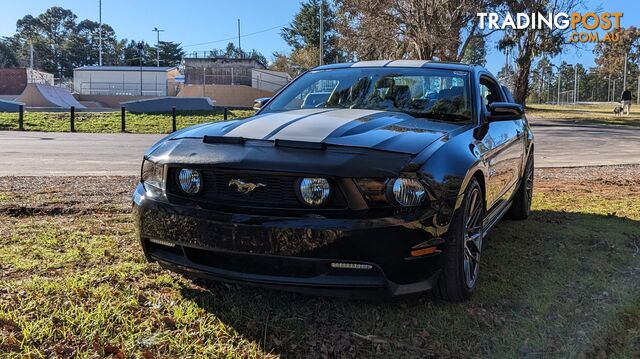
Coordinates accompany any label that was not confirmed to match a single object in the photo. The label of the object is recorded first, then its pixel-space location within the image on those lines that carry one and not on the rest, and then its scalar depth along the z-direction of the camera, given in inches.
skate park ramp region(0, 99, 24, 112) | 1031.6
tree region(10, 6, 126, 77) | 4249.5
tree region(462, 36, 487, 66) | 1321.1
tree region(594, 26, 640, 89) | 2930.6
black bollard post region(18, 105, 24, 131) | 746.3
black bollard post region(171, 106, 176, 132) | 784.5
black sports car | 103.0
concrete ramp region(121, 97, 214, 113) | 1033.2
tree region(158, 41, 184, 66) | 4151.1
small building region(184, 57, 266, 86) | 1987.0
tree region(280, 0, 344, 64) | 2588.6
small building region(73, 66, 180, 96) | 2139.5
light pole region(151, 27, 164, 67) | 3604.8
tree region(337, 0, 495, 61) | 1096.8
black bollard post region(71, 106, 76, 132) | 745.6
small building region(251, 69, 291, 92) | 1895.9
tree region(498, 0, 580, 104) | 1220.5
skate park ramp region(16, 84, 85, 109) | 1514.5
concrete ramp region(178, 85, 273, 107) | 1818.4
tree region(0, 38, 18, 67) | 4260.3
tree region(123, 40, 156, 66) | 4284.0
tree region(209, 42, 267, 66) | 2656.0
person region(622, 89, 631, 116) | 1384.8
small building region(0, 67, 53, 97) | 2164.1
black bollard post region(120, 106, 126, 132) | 763.3
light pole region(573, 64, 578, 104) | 3308.6
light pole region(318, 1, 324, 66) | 1573.8
